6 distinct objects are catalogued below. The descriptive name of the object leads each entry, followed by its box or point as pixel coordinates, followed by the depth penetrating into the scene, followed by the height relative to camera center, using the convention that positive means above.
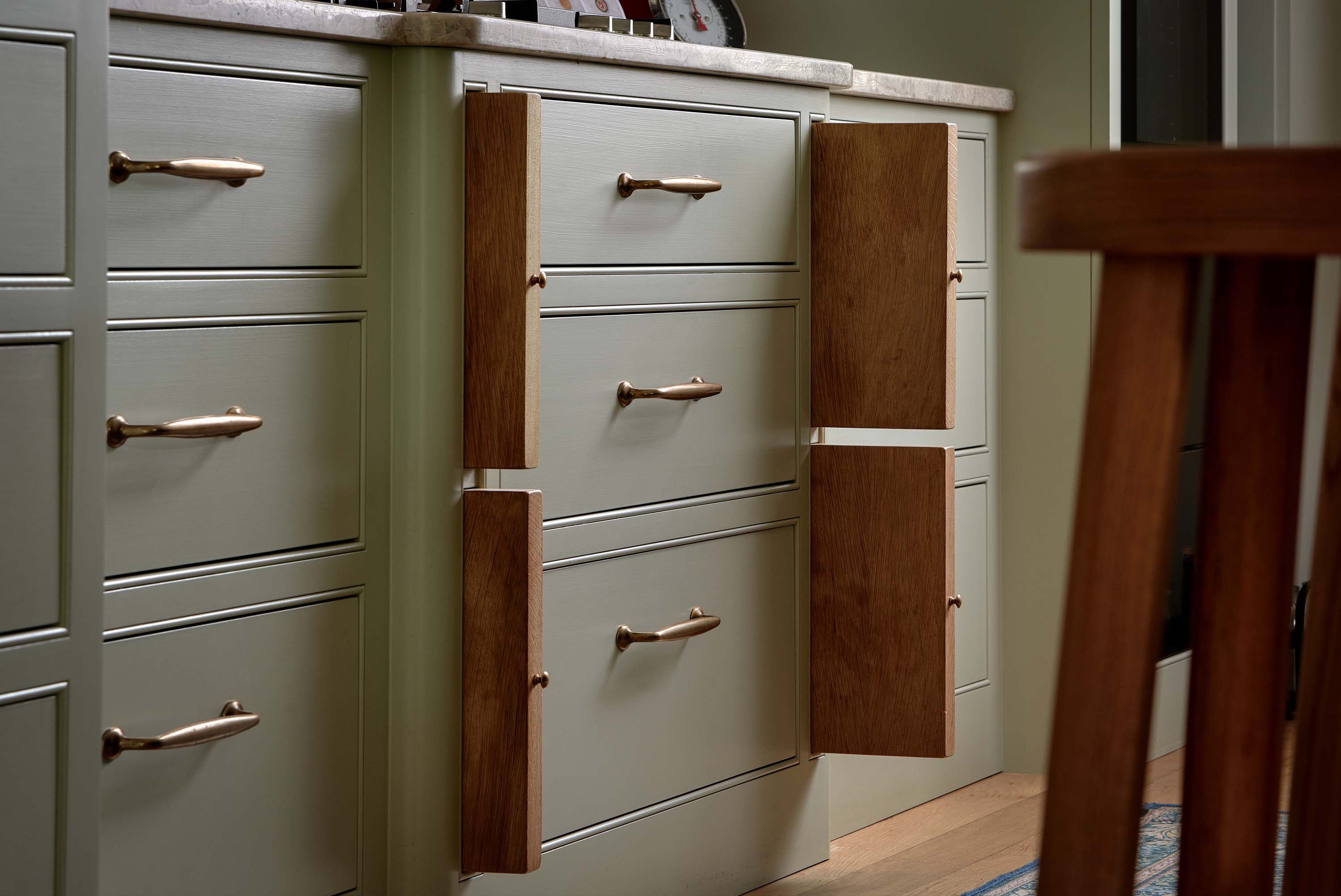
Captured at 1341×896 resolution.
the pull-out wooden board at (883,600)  3.48 -0.19
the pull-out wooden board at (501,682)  3.13 -0.22
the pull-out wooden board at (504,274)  3.11 +0.13
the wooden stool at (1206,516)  1.14 -0.03
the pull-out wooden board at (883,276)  3.46 +0.16
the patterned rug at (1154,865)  3.49 -0.50
